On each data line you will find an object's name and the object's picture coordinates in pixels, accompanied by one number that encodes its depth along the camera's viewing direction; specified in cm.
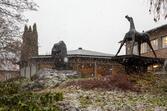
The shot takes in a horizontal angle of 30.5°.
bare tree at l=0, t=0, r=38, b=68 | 1831
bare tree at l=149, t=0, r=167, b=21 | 1157
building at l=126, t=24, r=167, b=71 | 3764
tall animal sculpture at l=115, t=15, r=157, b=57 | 2242
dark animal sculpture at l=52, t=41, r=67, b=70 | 2551
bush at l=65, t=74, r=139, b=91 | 1860
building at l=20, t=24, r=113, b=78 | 3391
